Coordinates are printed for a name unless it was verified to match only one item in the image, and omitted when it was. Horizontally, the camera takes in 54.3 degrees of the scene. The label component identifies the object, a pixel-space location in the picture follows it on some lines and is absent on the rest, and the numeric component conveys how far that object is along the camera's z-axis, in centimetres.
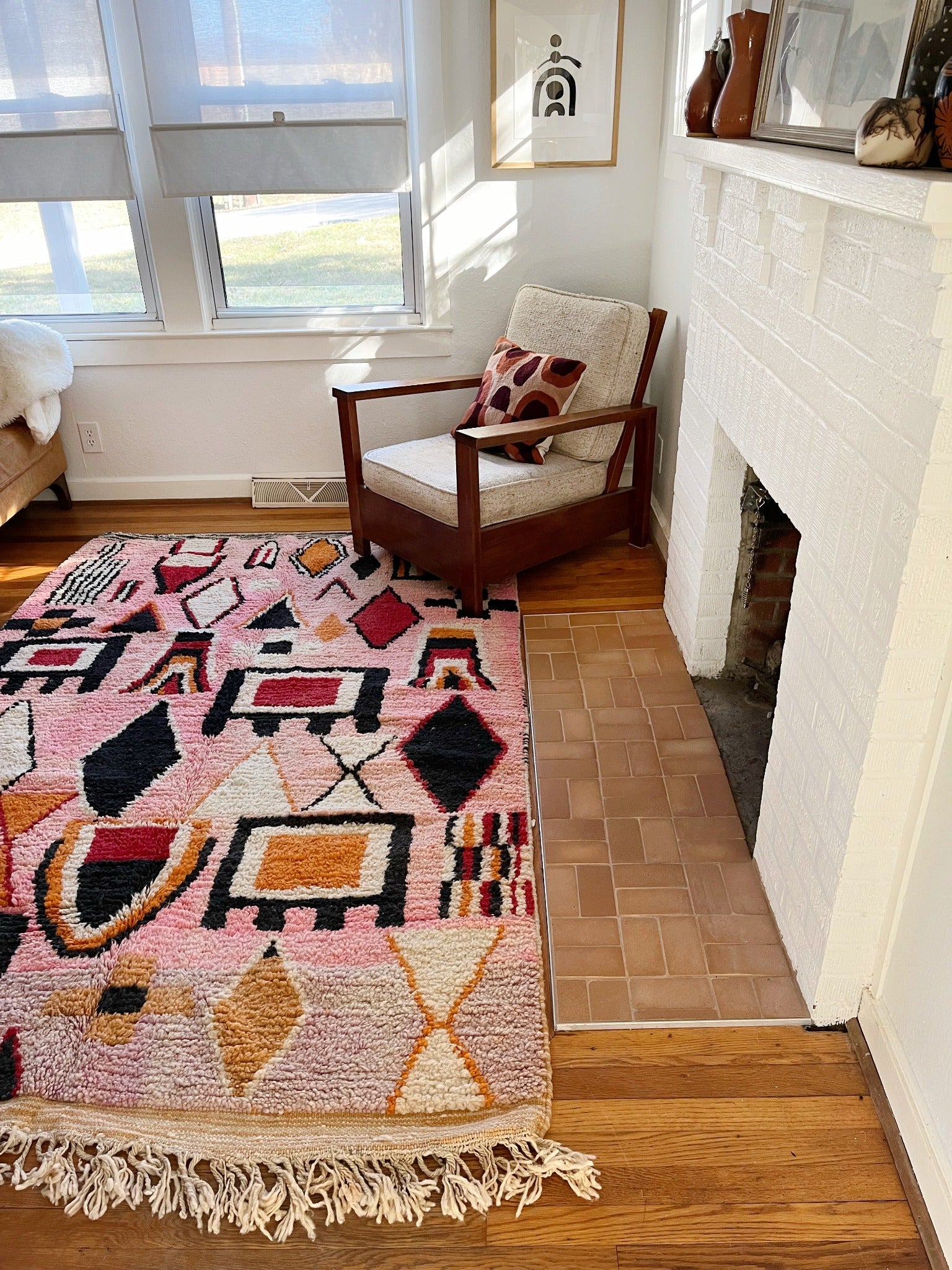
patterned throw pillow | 305
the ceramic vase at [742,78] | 189
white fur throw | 326
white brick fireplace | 121
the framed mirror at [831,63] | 139
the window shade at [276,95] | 316
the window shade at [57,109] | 318
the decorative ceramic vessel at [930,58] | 125
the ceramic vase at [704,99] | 209
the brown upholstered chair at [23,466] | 329
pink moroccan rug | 146
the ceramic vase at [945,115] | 116
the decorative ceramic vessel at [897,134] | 121
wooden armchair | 290
